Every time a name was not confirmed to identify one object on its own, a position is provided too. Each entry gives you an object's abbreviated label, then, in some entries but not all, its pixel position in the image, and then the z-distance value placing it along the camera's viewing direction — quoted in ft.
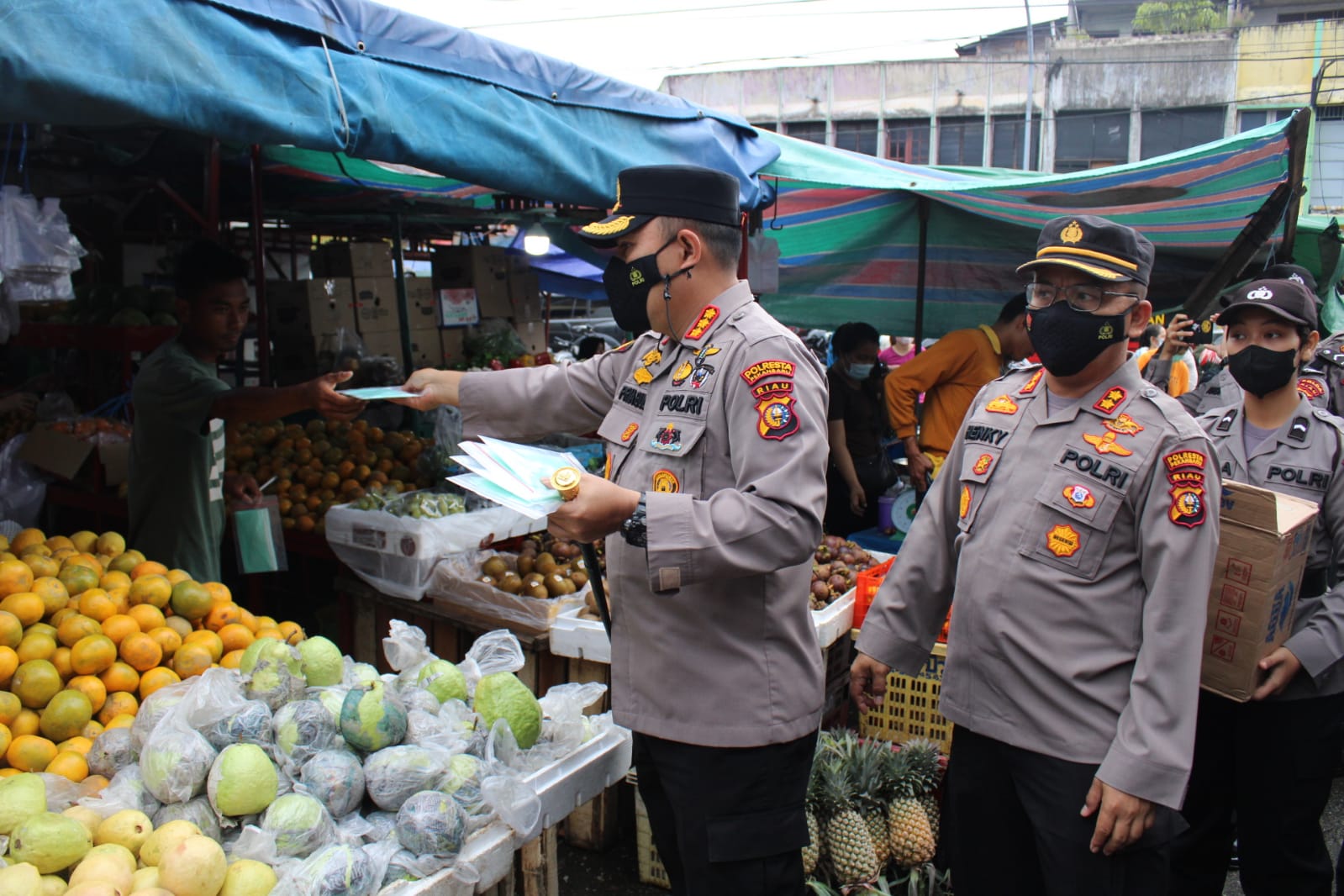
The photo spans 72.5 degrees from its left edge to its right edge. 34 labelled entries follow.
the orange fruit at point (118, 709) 7.93
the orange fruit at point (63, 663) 8.00
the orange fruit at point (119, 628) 8.38
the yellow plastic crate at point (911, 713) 12.46
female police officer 8.47
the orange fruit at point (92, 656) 7.99
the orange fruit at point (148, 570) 9.53
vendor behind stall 11.18
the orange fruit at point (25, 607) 8.18
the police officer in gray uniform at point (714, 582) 6.23
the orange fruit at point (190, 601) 9.18
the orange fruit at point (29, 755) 7.20
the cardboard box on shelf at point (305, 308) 22.06
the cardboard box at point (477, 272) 26.23
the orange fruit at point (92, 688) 7.86
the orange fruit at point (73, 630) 8.17
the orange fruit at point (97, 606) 8.54
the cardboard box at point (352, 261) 23.58
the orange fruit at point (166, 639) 8.55
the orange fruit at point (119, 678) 8.12
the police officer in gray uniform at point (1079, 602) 6.01
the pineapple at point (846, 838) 10.23
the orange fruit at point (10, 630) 7.84
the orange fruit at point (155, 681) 8.21
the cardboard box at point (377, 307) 23.52
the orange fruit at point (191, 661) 8.51
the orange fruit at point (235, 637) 9.00
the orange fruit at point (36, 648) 7.87
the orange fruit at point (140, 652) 8.32
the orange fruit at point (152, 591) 8.98
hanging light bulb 26.40
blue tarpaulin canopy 6.98
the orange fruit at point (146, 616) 8.66
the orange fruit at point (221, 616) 9.29
